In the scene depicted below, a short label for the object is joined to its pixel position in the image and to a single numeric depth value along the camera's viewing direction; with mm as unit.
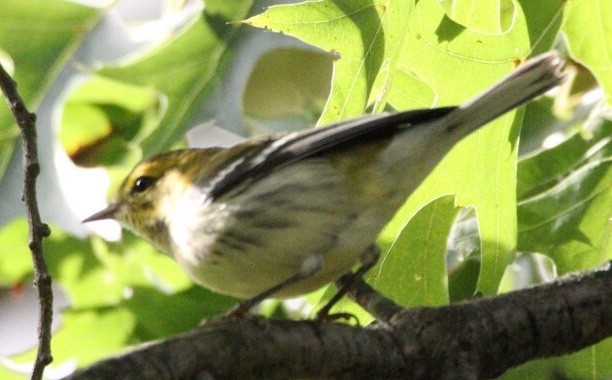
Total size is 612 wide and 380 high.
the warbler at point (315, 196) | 5125
